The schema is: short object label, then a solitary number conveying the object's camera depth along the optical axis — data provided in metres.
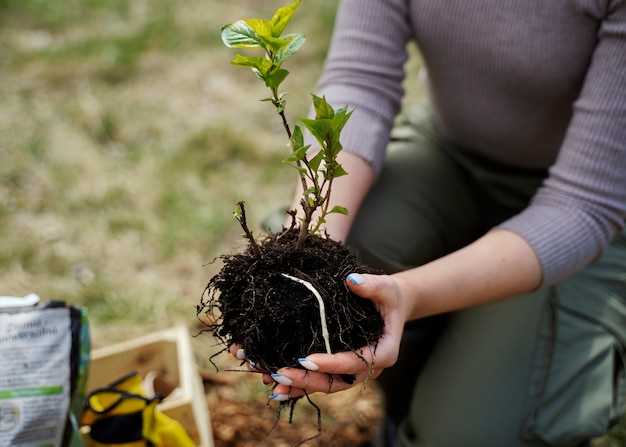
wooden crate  1.81
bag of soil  1.45
